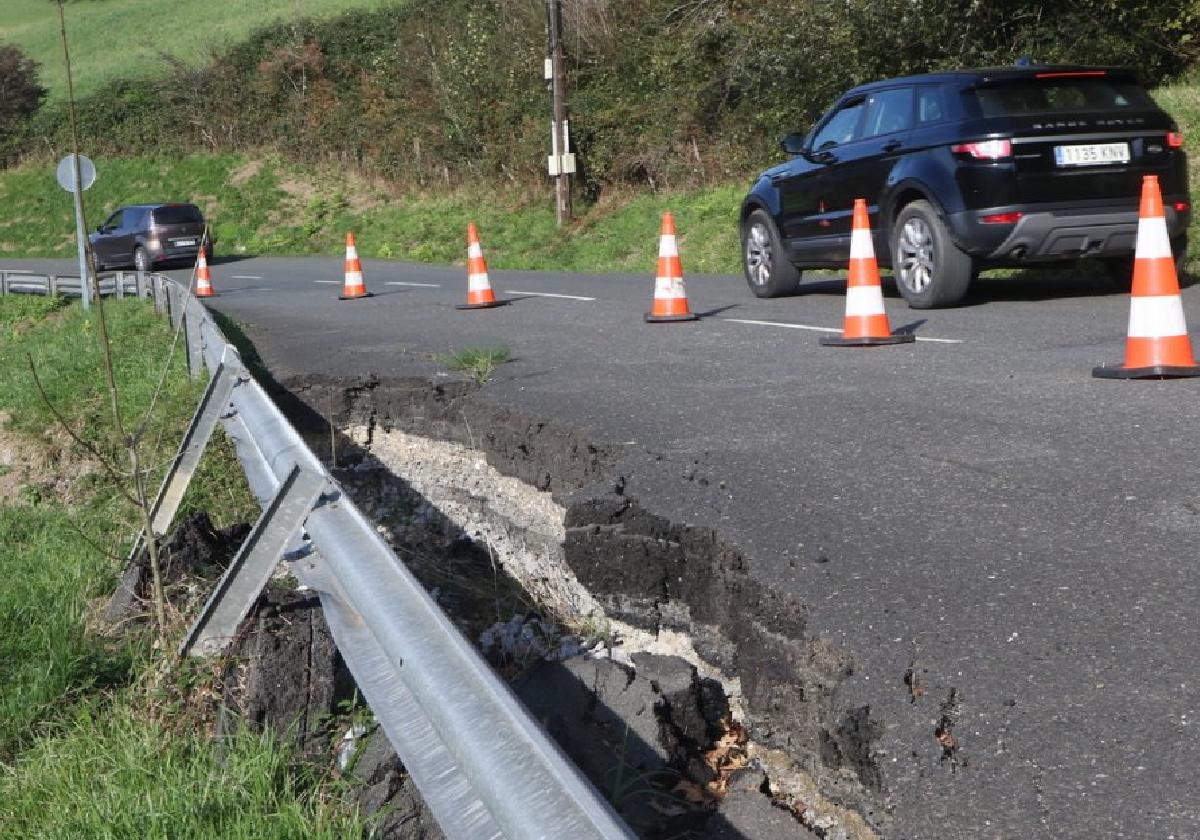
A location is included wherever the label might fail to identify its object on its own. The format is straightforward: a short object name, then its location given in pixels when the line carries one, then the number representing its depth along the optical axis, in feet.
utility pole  90.43
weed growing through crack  24.08
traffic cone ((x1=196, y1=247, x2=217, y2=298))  63.28
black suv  31.60
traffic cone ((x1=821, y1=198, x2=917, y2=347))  26.78
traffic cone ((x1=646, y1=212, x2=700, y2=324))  34.17
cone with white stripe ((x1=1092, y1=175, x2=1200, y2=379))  20.47
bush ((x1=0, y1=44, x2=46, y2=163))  165.68
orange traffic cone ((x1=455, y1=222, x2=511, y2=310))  42.27
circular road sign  44.84
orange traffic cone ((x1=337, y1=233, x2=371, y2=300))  51.24
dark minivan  98.02
